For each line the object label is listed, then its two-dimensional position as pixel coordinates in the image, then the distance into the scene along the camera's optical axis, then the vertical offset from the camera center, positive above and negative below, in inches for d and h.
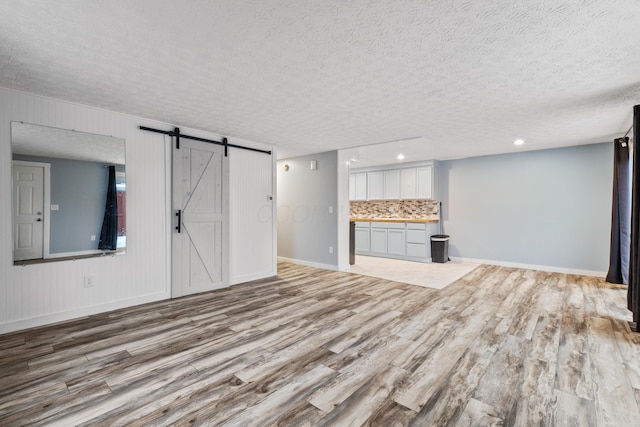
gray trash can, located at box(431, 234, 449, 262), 267.6 -31.3
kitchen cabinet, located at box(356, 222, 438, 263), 273.6 -25.3
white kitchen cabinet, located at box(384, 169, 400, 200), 299.6 +30.0
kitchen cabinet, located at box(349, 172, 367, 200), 323.9 +31.0
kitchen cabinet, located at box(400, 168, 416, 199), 289.7 +30.2
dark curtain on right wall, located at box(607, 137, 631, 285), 185.2 +1.1
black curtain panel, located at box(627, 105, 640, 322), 121.9 -4.1
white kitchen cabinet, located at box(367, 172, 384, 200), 310.8 +30.5
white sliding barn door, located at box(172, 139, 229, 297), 168.1 -2.6
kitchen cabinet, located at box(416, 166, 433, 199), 280.1 +29.5
